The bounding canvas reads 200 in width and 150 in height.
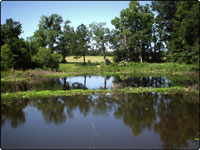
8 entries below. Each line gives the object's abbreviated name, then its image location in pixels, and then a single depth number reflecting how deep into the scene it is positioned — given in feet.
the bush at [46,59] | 132.67
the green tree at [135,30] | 173.47
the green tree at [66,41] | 201.46
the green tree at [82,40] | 194.08
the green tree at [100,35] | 189.37
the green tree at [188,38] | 91.20
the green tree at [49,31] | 192.24
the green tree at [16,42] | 112.78
